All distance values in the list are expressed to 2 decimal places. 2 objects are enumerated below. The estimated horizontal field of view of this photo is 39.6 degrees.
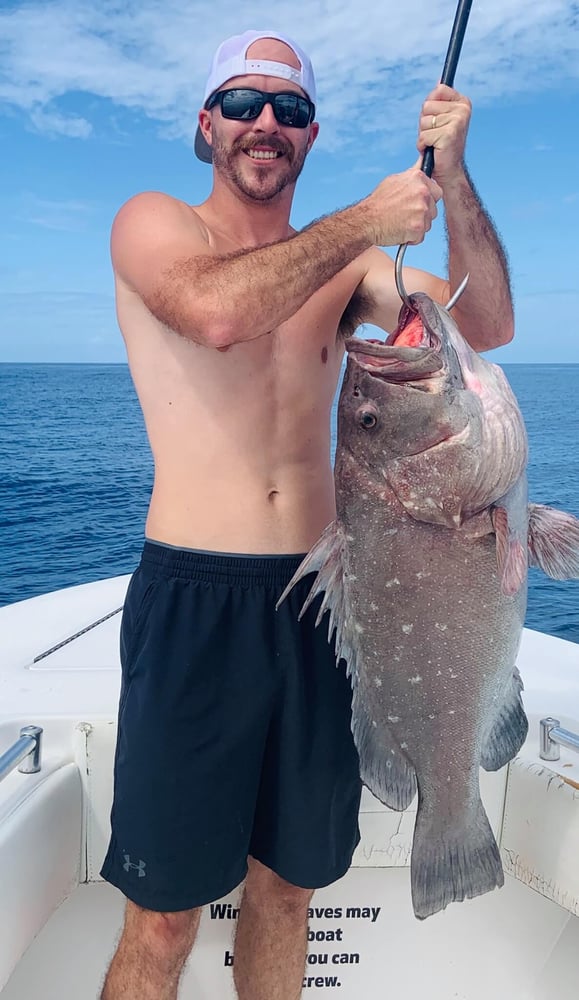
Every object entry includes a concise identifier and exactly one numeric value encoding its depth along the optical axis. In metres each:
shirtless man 2.26
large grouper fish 1.88
